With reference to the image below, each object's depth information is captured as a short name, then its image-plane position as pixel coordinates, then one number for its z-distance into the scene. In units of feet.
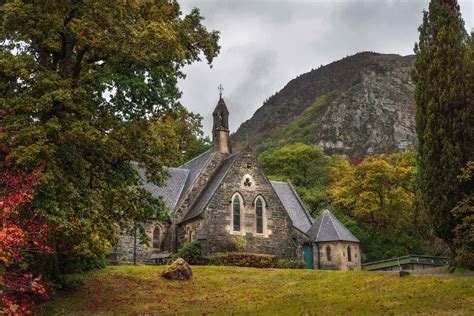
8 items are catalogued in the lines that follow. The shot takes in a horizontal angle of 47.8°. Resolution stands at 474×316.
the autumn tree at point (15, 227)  41.73
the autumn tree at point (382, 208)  163.22
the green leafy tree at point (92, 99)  52.90
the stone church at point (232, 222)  116.26
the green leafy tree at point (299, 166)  200.93
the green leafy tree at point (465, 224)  71.97
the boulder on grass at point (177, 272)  87.25
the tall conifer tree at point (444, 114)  81.97
